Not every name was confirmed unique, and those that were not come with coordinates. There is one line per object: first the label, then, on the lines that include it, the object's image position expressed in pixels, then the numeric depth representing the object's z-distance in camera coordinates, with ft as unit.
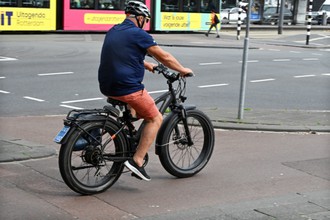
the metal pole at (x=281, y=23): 128.10
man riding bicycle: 17.48
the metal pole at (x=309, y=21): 94.71
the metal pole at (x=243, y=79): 30.53
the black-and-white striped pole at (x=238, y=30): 102.10
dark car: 170.30
